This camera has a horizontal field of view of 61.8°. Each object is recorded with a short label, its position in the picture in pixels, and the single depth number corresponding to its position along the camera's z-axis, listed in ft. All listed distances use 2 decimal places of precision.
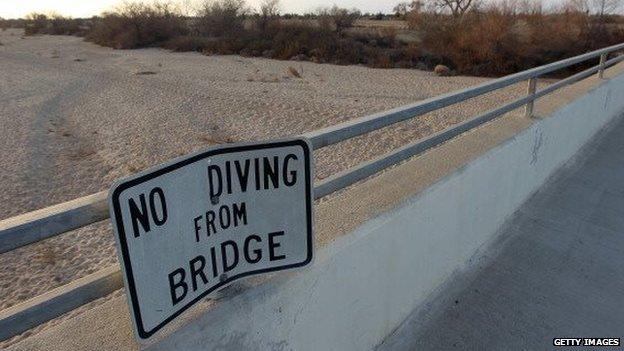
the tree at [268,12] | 168.35
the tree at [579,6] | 122.82
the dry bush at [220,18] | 167.32
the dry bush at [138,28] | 160.04
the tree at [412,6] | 153.57
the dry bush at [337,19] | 169.68
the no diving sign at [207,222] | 5.31
